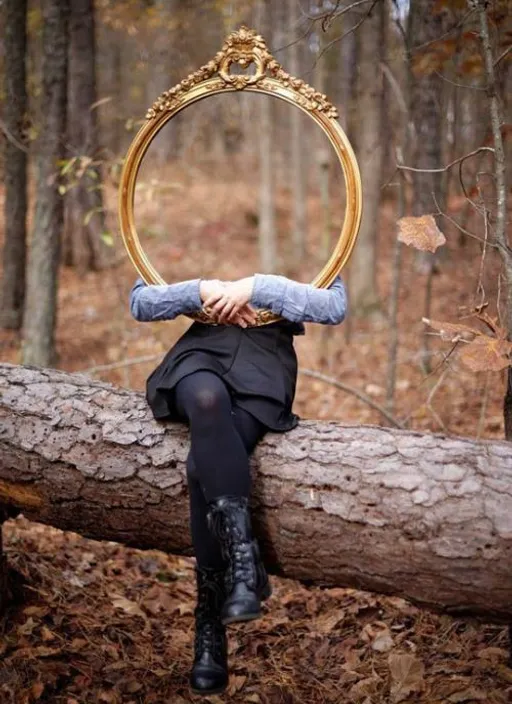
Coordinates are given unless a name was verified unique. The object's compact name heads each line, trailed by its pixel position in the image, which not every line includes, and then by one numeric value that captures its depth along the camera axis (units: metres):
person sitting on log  2.43
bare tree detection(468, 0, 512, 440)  2.85
